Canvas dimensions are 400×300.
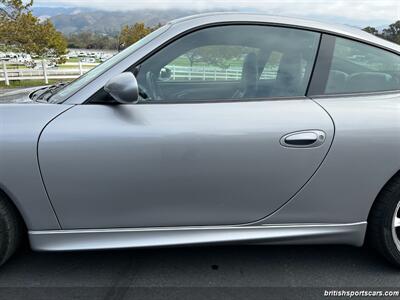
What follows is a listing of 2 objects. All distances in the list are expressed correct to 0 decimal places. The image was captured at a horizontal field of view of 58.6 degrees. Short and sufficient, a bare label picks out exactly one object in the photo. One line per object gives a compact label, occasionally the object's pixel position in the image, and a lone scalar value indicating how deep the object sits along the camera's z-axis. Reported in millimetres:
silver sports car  1861
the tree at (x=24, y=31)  14914
